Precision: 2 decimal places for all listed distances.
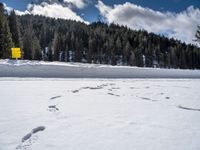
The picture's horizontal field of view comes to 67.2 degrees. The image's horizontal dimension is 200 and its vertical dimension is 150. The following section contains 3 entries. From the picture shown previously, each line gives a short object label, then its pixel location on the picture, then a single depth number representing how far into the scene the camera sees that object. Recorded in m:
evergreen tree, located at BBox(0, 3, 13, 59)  19.63
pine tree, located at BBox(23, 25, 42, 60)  31.85
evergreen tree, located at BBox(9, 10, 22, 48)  25.23
